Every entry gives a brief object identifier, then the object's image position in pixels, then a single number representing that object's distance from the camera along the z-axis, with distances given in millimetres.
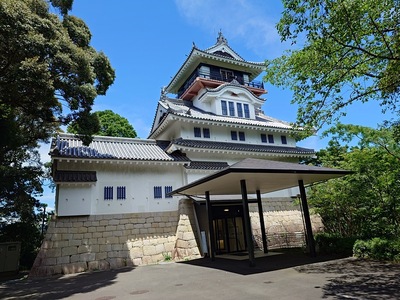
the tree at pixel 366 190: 11203
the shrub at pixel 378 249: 9130
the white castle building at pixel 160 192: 14312
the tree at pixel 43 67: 10477
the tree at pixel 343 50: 7262
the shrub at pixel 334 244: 11375
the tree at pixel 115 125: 31984
